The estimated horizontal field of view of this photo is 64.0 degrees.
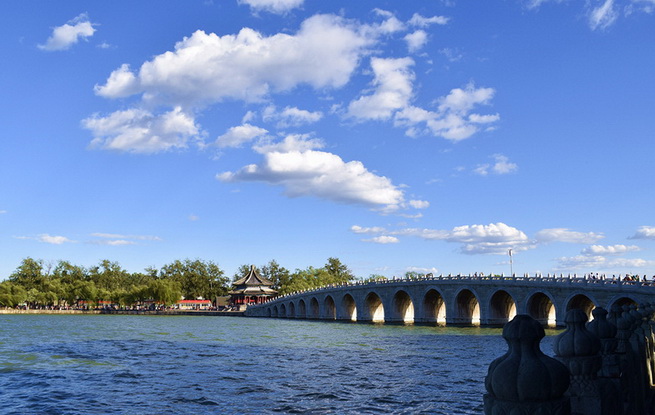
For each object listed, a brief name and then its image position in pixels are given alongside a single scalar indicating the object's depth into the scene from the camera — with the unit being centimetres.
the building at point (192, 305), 12192
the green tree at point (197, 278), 13275
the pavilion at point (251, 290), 11262
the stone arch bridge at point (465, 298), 3922
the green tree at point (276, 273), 12894
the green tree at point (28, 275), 11954
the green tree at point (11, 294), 10400
